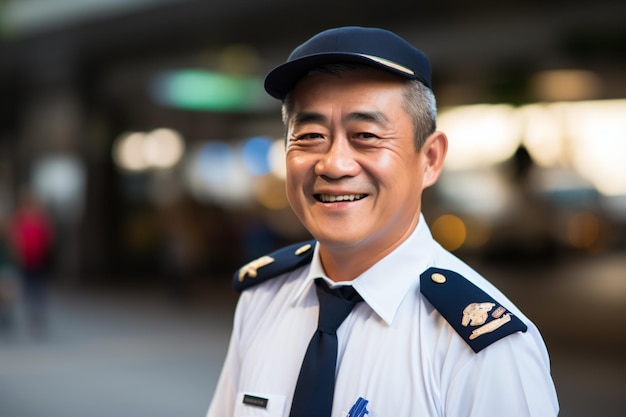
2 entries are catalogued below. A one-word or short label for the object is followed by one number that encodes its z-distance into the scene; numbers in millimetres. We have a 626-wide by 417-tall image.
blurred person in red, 9500
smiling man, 1478
